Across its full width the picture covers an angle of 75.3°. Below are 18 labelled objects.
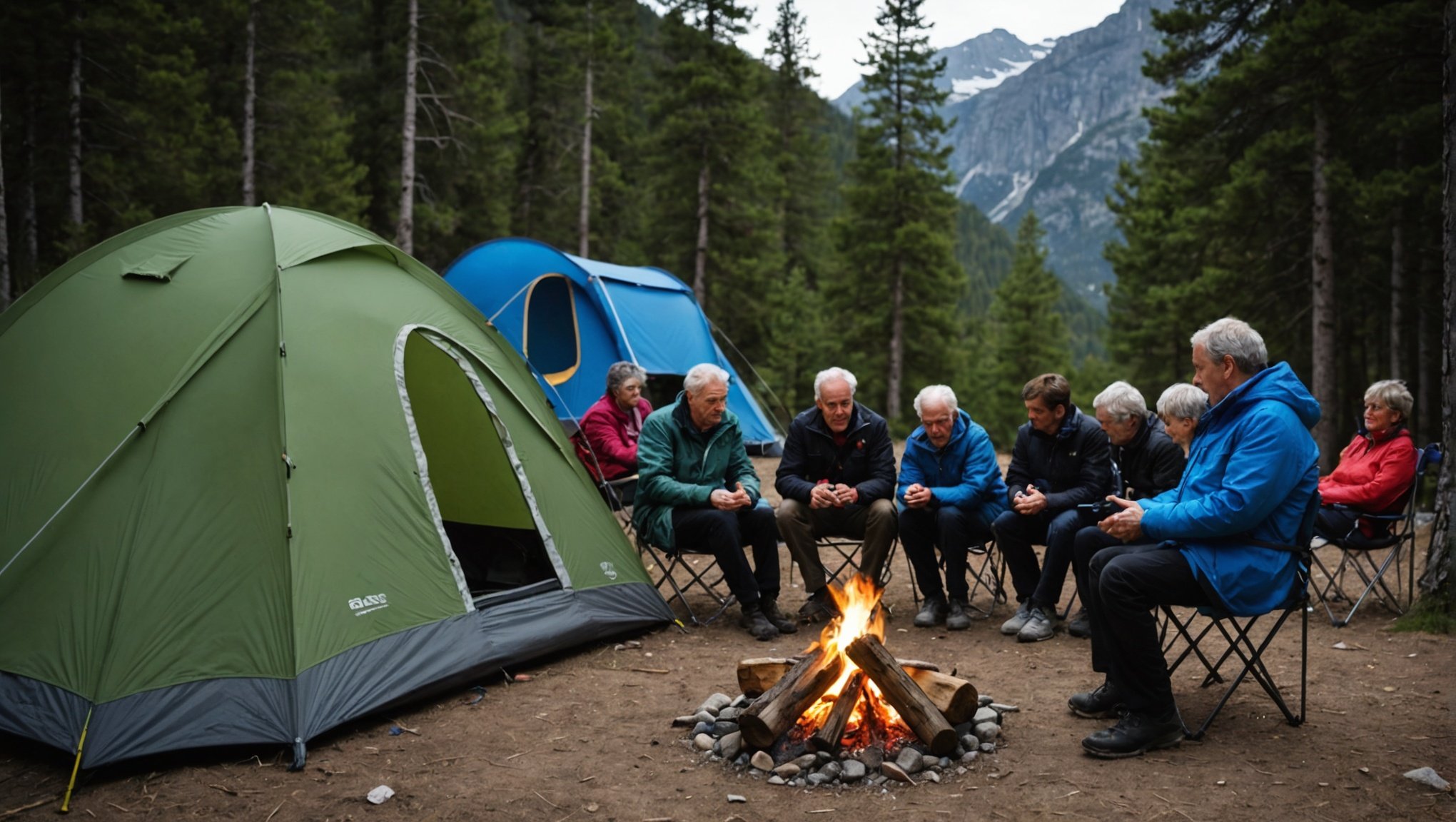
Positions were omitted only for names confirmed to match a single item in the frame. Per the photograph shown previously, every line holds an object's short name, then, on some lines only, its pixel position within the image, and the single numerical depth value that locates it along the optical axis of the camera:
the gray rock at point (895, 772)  3.15
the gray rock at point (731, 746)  3.38
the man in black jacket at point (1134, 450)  4.88
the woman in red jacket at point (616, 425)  6.39
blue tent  11.16
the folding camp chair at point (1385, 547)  5.08
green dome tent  3.42
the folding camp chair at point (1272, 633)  3.38
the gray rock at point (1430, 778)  3.01
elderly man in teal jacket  5.14
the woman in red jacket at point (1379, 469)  5.16
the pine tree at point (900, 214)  21.64
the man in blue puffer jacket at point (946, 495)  5.23
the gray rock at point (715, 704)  3.76
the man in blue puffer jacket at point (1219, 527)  3.21
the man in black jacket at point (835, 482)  5.30
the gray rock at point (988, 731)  3.45
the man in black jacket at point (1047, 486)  4.98
